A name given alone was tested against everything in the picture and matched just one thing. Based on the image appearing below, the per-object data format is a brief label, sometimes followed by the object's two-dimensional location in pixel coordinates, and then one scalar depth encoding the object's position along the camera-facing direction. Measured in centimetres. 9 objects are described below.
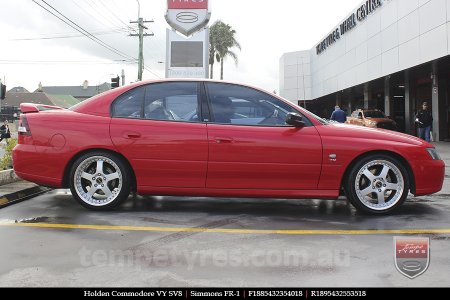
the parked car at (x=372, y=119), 2142
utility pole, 3497
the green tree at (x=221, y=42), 5041
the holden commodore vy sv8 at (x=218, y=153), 496
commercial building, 1945
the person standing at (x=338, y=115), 1522
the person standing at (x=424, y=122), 1753
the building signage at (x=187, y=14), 1902
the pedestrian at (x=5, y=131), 2383
